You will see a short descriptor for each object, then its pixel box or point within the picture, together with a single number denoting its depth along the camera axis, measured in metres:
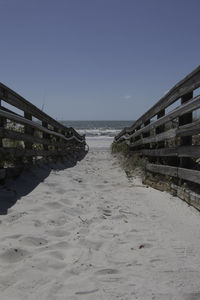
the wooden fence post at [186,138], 4.15
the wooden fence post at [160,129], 5.64
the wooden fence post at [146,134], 6.98
